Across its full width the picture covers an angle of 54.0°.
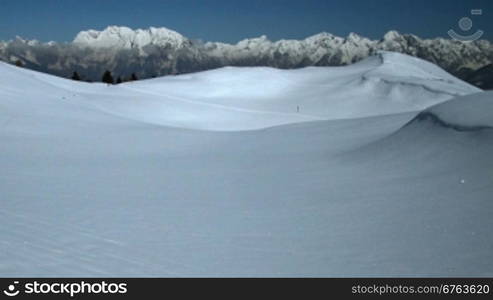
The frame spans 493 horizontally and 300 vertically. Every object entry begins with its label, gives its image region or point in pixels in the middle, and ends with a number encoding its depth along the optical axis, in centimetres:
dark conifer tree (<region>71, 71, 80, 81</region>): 8756
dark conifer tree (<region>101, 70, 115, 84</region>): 8656
